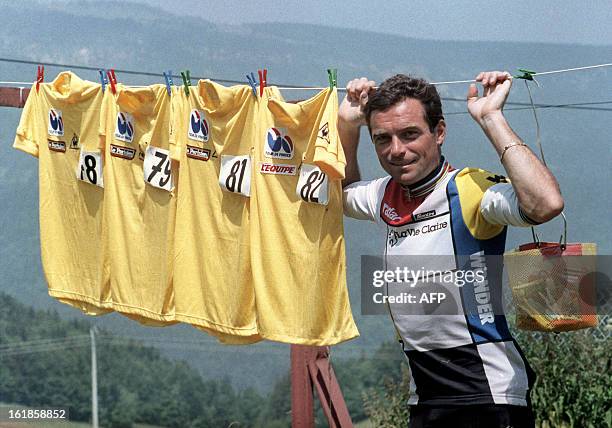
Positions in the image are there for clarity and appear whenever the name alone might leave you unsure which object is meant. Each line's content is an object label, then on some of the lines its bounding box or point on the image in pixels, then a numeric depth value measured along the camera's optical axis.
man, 5.32
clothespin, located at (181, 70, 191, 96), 7.49
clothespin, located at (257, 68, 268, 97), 7.11
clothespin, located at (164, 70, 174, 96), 7.59
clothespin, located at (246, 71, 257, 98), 7.12
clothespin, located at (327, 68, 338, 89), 6.67
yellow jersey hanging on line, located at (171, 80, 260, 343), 7.29
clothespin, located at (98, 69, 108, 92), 8.06
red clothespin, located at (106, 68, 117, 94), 7.93
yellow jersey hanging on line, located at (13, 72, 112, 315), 8.41
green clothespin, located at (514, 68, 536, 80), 6.05
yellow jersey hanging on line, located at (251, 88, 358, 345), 6.92
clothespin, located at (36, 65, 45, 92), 8.70
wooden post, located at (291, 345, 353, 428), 9.30
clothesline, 6.83
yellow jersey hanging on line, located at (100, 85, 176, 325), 7.81
